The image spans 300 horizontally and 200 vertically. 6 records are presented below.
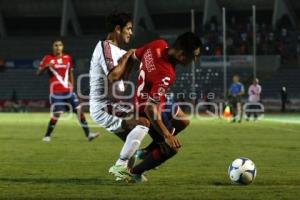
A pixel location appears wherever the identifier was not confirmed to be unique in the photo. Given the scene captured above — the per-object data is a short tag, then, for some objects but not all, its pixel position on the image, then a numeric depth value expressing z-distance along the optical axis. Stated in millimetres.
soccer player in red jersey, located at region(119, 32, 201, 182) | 8883
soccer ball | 9609
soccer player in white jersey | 9625
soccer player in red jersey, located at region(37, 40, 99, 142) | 19250
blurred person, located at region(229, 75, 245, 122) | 34625
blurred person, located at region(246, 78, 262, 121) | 36347
